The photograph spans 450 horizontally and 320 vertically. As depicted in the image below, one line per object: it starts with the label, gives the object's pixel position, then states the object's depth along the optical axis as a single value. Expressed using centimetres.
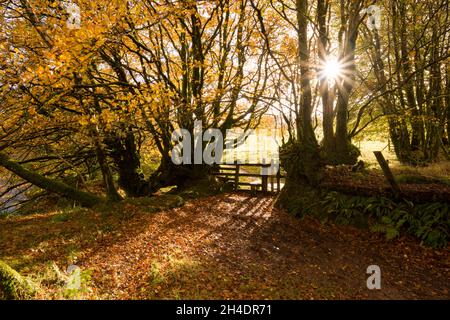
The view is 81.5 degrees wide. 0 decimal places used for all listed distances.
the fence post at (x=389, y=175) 757
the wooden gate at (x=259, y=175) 1341
